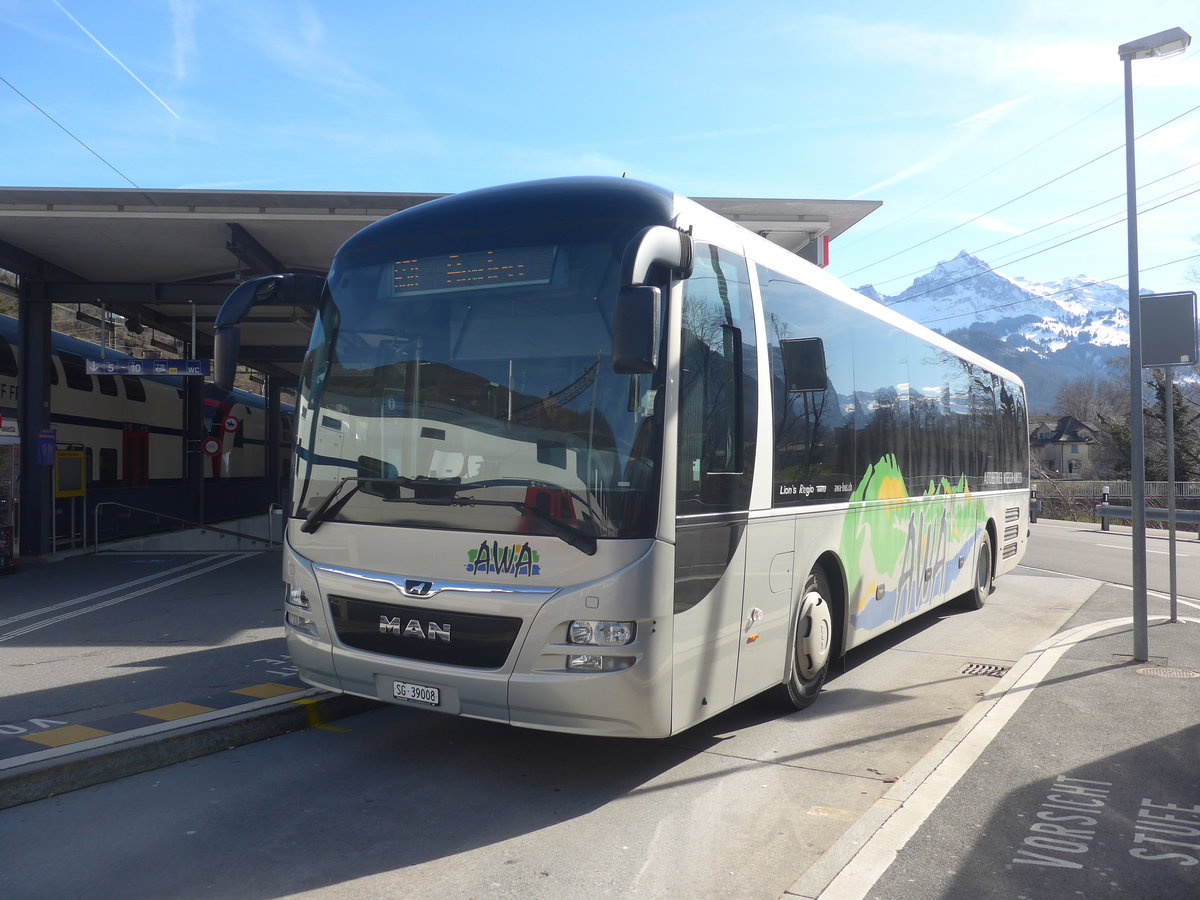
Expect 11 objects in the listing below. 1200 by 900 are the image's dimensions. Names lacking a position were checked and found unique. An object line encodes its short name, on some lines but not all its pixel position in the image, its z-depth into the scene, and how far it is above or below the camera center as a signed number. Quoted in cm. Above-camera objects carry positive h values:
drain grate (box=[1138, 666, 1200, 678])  805 -177
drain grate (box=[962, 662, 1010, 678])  841 -184
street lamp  825 +53
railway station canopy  1374 +369
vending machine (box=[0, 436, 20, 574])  1499 -59
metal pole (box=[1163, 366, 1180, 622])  882 -6
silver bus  490 +1
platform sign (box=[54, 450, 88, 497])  1769 -11
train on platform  1764 +101
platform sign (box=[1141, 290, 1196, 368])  909 +126
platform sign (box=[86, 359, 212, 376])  1636 +171
